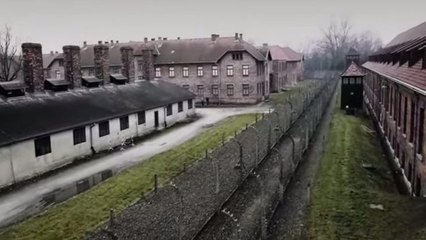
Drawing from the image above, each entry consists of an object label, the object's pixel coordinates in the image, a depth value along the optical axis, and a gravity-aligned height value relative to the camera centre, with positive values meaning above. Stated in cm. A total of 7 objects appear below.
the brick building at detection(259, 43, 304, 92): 5894 +85
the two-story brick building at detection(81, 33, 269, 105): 4531 +67
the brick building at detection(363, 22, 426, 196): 1293 -185
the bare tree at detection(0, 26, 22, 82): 4972 +282
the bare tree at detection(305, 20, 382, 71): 11350 +653
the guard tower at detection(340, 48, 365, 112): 3625 -171
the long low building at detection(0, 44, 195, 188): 1781 -223
